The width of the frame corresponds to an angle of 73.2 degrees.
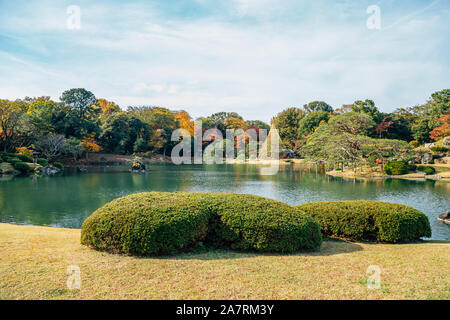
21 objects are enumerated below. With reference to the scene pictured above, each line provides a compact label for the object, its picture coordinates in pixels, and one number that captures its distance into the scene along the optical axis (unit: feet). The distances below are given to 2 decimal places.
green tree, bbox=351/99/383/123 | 127.95
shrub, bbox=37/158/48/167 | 101.96
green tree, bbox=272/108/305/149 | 180.02
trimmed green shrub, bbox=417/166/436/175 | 85.15
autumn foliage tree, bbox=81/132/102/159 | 133.90
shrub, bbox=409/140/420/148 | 119.96
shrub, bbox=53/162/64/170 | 106.32
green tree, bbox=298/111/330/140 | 166.09
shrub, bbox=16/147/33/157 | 106.14
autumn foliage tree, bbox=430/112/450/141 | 105.91
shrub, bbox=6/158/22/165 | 92.17
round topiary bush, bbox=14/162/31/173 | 90.89
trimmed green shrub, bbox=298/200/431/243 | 19.30
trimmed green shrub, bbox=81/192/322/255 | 14.38
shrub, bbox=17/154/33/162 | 98.43
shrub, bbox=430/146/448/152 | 97.55
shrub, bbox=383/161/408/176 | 86.33
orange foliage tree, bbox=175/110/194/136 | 177.68
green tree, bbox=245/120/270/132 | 204.02
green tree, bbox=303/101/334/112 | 216.74
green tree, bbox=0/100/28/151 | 102.27
